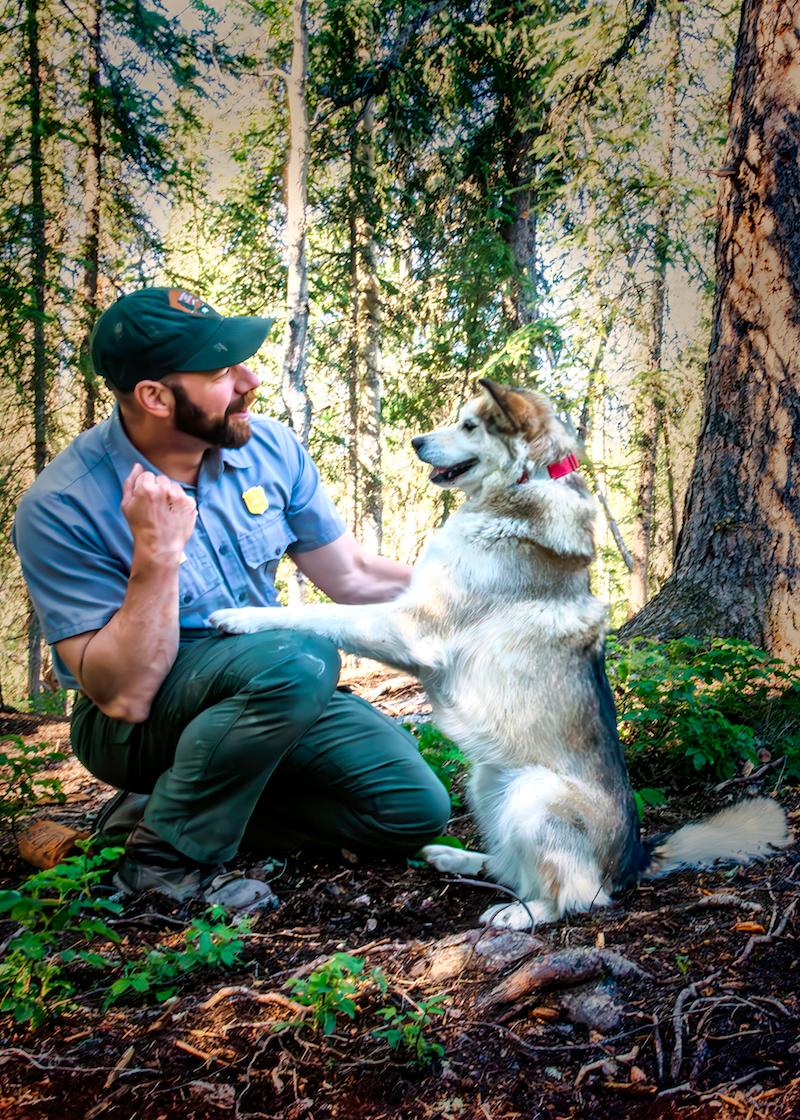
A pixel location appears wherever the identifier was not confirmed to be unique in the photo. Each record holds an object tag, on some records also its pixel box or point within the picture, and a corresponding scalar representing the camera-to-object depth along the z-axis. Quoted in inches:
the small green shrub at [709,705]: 152.4
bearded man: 114.4
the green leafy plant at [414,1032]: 74.8
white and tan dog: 111.0
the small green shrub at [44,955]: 79.5
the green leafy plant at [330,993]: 77.5
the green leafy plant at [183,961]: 86.0
